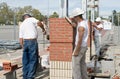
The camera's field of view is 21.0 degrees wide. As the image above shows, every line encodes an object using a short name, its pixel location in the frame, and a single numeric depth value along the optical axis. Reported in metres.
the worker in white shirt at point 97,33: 13.55
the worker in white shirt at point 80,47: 7.08
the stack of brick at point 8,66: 8.70
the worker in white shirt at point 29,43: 8.34
